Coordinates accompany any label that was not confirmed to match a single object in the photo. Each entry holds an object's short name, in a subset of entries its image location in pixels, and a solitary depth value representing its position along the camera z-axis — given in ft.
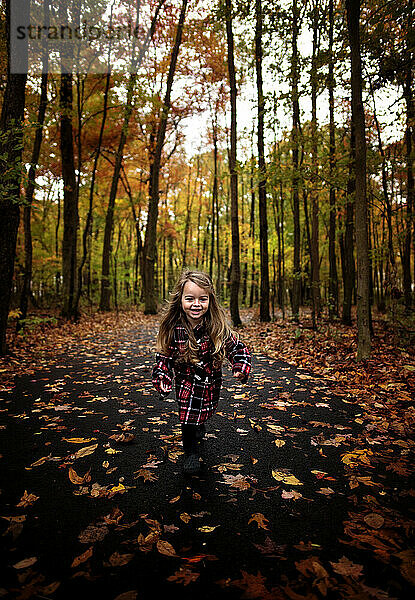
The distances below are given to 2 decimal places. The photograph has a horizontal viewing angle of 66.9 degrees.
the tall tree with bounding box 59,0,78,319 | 38.63
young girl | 8.91
